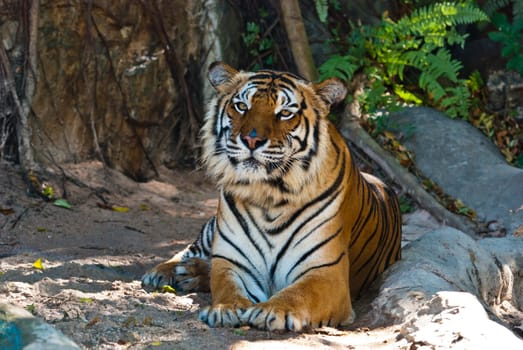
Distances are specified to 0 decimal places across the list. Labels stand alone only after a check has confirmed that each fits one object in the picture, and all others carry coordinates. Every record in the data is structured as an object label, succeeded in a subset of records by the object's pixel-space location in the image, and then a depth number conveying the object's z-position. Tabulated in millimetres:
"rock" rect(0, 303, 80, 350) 6152
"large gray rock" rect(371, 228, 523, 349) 7832
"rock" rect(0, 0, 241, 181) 16562
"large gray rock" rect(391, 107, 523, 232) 17047
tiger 9719
